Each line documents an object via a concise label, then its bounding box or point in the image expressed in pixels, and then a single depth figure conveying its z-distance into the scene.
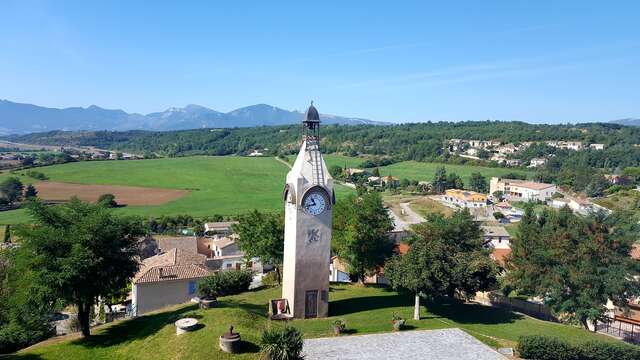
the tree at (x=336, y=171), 161.52
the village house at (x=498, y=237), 82.50
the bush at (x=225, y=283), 38.31
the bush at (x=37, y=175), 131.91
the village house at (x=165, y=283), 39.34
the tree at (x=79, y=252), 25.77
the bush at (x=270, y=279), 44.01
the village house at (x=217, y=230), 87.62
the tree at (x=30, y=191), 110.91
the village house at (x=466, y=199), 122.56
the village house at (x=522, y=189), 131.50
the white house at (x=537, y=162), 180.07
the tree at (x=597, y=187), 133.75
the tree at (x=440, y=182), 144.62
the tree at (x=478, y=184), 146.00
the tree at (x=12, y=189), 109.44
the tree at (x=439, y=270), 30.92
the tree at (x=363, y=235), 38.59
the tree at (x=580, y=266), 33.44
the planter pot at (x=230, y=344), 23.03
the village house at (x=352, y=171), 161.94
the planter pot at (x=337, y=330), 27.91
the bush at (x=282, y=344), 21.38
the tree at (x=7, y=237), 67.76
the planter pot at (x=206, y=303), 30.33
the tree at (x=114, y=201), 104.15
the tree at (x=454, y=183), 146.25
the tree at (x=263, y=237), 41.31
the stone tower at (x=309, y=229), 29.78
